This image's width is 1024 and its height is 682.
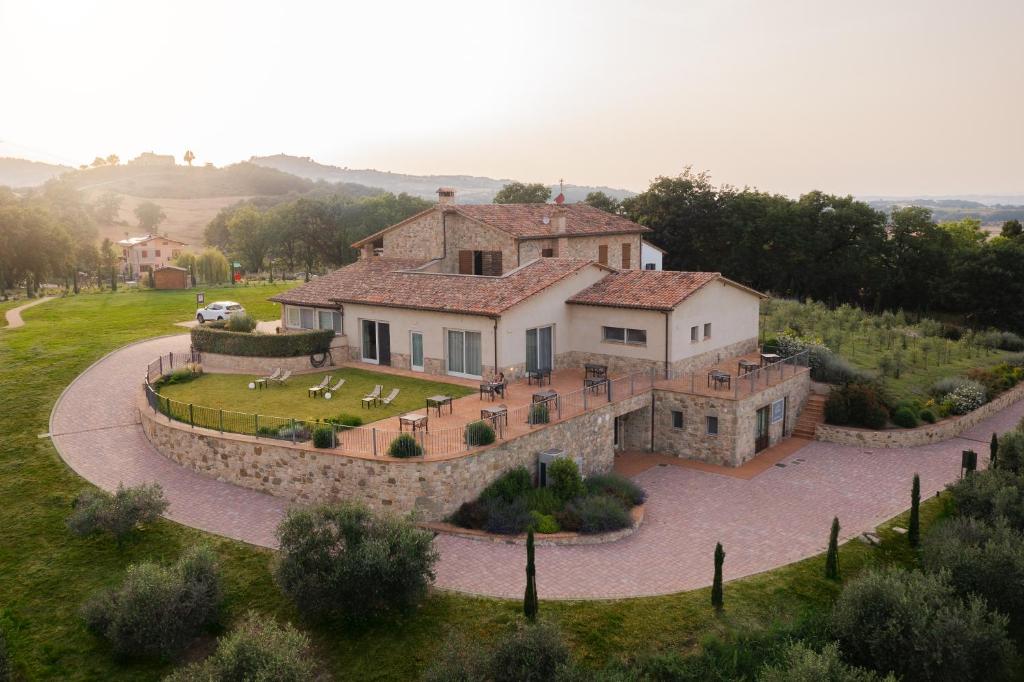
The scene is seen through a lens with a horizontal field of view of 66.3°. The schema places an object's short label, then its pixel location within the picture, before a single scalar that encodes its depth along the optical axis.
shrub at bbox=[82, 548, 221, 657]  16.58
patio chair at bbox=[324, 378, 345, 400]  28.59
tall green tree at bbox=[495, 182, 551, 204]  75.41
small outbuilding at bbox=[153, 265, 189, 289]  63.75
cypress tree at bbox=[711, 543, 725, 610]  17.69
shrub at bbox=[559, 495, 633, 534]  21.08
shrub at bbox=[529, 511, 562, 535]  21.10
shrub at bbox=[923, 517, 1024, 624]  18.00
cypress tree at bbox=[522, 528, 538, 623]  16.89
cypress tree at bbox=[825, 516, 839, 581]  19.41
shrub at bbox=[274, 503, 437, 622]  17.42
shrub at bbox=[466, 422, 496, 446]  21.95
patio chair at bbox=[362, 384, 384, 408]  27.09
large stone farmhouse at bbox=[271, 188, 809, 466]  28.22
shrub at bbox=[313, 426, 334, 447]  22.11
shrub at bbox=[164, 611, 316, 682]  14.48
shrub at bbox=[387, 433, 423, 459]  21.19
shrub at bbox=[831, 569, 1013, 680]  15.84
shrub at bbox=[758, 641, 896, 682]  14.13
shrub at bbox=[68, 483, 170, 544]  20.58
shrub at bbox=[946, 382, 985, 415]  32.03
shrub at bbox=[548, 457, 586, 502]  22.89
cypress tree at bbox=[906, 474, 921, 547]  21.36
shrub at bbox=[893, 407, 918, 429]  29.95
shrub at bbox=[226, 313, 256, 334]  36.84
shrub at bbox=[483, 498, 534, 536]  20.83
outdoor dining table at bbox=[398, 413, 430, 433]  22.38
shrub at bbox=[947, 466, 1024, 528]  21.02
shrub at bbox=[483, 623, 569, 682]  14.96
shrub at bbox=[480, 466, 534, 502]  21.94
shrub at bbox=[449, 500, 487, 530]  21.11
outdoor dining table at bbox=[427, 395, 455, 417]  25.18
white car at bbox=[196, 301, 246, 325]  46.09
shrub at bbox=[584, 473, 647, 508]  23.22
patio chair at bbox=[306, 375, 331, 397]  28.97
